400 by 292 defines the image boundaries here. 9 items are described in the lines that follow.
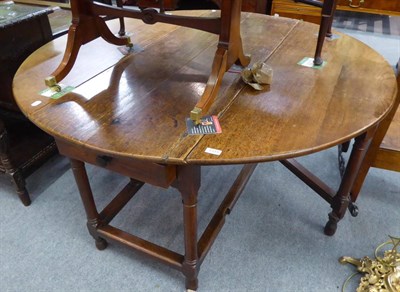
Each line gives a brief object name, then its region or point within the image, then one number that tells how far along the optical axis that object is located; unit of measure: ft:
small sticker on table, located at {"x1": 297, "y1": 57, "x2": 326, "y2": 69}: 3.65
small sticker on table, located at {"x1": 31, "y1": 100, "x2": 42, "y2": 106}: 2.97
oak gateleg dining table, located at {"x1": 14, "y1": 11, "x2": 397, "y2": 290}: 2.49
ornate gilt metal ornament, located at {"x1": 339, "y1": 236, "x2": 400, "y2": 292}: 3.61
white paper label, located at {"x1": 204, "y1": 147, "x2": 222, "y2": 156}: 2.37
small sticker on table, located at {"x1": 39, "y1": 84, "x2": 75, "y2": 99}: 3.12
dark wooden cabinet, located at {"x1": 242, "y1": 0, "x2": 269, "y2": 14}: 10.42
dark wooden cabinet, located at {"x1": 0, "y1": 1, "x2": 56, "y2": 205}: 4.58
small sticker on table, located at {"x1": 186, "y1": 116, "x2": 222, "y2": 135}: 2.59
